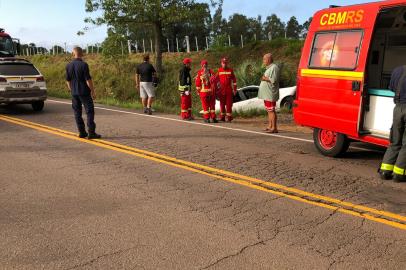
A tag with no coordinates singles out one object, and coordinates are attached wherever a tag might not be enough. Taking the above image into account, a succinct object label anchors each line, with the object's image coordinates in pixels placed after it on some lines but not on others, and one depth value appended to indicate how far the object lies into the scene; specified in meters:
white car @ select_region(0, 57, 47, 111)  13.38
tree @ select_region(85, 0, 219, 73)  23.75
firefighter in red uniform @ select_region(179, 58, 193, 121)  13.04
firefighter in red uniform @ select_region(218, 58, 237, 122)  12.59
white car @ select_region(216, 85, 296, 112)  15.58
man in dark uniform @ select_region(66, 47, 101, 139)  9.65
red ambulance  7.18
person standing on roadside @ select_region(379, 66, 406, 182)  6.47
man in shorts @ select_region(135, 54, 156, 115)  13.97
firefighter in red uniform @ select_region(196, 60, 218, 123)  12.45
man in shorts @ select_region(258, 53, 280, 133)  10.61
